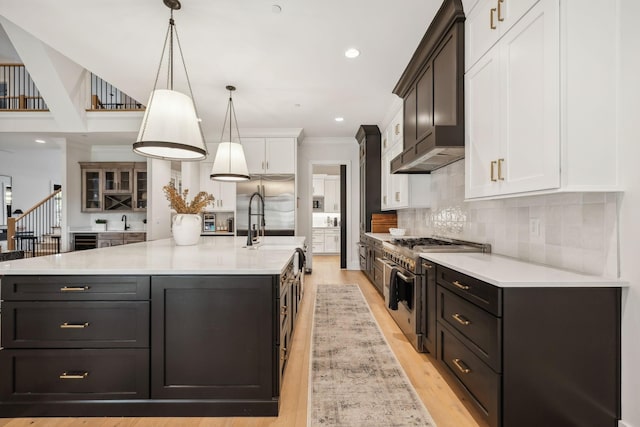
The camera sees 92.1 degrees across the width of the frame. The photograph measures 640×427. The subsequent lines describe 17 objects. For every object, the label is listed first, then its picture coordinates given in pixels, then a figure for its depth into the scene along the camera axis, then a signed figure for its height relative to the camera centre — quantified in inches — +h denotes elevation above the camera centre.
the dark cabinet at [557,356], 56.6 -25.9
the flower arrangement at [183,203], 112.8 +4.5
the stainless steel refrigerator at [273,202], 224.7 +9.6
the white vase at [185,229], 114.3 -5.2
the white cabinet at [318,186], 372.2 +35.5
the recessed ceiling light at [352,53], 118.6 +63.5
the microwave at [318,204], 374.0 +13.7
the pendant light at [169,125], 77.7 +23.4
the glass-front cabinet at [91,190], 248.1 +20.3
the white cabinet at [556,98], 55.5 +22.8
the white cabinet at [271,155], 227.8 +44.6
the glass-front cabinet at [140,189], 248.8 +21.0
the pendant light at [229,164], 131.6 +22.0
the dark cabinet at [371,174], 222.5 +29.9
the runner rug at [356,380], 69.9 -45.6
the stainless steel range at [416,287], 95.7 -24.5
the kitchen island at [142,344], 67.7 -28.4
